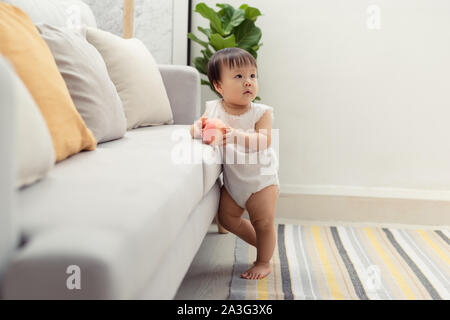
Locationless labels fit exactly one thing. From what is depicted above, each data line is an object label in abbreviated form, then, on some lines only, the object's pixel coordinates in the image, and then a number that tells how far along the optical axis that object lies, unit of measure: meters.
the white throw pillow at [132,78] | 1.74
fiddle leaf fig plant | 2.23
